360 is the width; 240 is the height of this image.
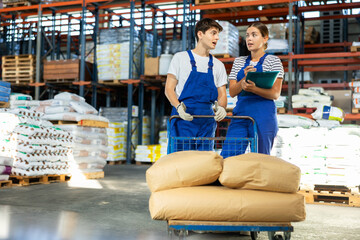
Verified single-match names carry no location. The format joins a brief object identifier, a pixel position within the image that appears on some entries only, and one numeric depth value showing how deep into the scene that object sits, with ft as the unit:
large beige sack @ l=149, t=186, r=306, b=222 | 8.89
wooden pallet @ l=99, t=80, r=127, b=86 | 43.80
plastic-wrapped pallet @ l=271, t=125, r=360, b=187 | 18.22
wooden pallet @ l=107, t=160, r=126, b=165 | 43.73
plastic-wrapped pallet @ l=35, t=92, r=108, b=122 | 27.25
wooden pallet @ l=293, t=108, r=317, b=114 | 34.20
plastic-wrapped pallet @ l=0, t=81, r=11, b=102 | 34.79
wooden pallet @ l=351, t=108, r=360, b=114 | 32.73
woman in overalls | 11.40
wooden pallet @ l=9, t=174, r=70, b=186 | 23.48
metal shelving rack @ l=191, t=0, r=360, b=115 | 34.68
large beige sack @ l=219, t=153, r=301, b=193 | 9.15
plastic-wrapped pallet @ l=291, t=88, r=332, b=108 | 33.42
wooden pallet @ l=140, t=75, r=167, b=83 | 42.13
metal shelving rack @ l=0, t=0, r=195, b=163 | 43.04
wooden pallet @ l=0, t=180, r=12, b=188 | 22.64
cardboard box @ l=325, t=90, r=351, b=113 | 37.04
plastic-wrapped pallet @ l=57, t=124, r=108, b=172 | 26.81
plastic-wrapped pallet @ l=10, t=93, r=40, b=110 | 30.78
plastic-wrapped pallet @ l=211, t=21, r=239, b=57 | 35.22
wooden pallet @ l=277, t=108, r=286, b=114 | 33.88
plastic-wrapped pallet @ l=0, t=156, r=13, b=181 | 21.79
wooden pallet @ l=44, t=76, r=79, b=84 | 45.65
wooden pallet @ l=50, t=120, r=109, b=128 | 27.44
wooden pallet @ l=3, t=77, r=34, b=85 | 46.80
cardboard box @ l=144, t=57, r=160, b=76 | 41.61
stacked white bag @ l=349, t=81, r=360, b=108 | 31.65
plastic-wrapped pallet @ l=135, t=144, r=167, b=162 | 41.96
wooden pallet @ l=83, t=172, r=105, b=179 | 27.45
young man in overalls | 11.70
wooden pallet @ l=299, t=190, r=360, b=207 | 18.20
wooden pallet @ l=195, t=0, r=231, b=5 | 37.10
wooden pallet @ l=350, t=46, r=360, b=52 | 33.55
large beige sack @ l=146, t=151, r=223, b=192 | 9.25
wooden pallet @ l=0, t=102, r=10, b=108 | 35.17
